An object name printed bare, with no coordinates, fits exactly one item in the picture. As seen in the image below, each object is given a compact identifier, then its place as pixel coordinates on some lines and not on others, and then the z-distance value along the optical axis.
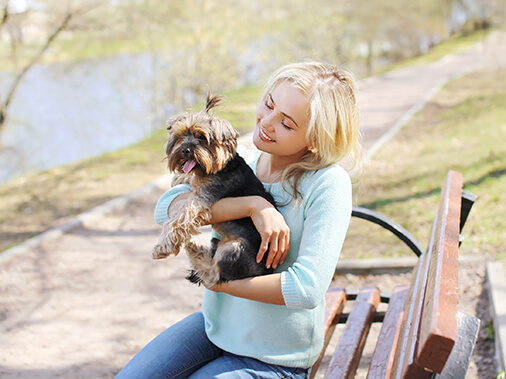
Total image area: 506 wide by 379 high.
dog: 2.14
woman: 1.94
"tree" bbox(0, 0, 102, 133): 8.92
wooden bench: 1.34
